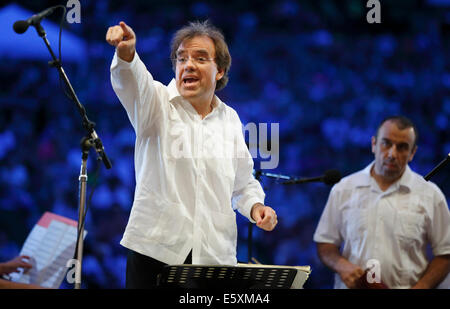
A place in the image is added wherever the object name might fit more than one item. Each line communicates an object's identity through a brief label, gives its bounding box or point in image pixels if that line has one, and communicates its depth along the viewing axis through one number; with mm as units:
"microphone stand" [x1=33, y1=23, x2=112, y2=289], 7206
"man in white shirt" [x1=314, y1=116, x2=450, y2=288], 7967
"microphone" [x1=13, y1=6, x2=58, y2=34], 7167
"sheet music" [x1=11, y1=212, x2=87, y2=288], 7793
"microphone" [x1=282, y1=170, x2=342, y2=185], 7792
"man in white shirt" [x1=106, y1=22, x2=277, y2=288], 7266
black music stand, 7050
